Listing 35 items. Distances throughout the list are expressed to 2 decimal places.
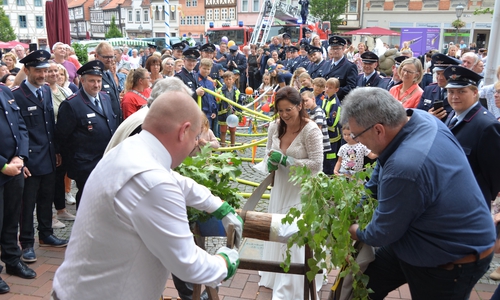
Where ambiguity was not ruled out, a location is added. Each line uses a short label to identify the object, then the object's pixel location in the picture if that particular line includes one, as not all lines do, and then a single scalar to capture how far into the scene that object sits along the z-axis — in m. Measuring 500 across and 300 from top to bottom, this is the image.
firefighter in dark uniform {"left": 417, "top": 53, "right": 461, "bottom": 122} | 5.23
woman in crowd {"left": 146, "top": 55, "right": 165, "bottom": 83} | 7.11
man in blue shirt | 2.31
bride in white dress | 3.93
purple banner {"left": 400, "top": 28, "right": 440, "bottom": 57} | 20.97
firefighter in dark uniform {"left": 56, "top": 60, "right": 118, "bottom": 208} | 4.71
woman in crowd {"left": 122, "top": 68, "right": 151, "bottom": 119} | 5.53
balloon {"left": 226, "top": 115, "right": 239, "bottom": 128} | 8.16
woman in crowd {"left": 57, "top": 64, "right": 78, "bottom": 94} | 5.90
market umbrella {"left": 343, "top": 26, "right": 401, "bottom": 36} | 29.67
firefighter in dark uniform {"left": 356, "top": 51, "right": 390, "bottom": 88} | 7.64
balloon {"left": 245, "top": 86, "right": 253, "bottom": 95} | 12.34
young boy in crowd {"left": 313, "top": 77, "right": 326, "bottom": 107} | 6.41
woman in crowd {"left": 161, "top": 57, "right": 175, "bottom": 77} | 8.23
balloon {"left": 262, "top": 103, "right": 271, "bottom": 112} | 10.54
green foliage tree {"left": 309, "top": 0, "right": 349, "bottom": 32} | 40.53
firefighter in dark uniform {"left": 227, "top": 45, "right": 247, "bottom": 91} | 15.55
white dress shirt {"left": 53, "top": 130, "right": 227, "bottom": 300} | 1.81
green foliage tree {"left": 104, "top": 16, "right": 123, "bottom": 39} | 49.44
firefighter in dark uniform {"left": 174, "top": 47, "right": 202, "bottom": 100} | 8.04
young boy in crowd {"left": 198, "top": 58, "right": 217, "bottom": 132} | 8.17
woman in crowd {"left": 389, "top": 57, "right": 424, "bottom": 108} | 5.71
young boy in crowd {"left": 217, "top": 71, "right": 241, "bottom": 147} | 9.00
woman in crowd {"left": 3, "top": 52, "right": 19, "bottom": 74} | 9.02
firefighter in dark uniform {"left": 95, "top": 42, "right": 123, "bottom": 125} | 5.43
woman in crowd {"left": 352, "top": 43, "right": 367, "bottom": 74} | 13.31
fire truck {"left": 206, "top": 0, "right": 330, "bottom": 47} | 22.42
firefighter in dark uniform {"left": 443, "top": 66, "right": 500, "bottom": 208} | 3.40
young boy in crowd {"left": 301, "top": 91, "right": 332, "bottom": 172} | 5.68
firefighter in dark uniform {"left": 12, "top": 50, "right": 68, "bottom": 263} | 4.52
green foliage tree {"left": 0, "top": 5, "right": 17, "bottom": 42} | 42.47
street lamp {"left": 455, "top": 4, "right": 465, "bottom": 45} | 24.52
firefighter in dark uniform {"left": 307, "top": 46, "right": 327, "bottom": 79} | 10.20
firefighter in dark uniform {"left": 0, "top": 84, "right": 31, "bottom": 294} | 4.04
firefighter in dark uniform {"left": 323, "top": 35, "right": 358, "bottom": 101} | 7.92
